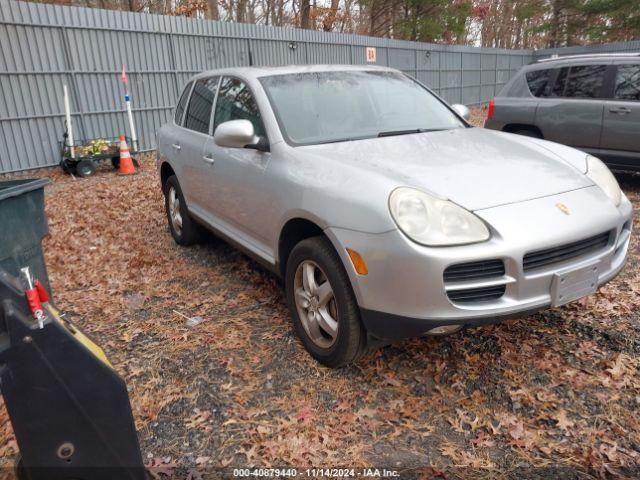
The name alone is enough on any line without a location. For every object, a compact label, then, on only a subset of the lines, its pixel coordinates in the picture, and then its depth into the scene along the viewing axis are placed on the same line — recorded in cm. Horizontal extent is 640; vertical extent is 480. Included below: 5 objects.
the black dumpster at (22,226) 221
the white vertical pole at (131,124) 973
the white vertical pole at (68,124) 877
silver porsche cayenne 232
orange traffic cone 924
